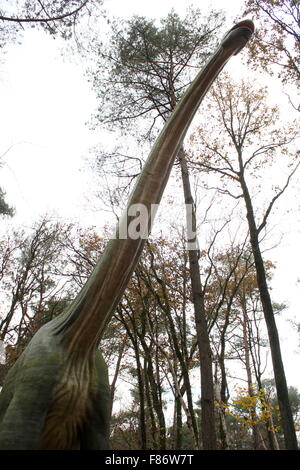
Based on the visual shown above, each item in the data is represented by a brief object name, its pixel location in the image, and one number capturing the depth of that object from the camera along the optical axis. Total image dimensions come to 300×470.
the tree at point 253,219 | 5.96
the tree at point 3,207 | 14.55
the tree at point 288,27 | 8.15
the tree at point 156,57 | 9.88
